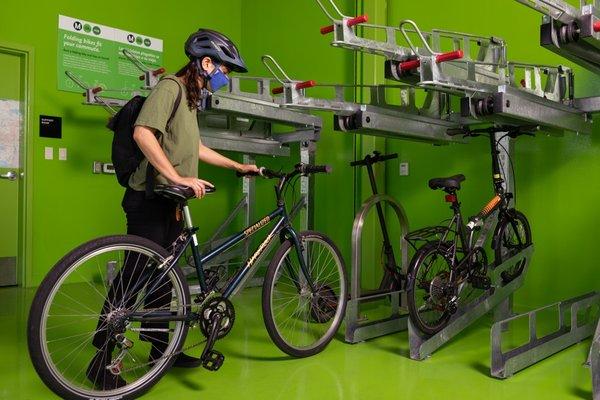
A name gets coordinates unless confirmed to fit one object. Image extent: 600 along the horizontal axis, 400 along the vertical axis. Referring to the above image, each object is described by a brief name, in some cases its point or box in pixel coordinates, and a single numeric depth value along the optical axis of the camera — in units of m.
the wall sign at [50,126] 4.78
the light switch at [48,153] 4.81
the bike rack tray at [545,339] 2.49
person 2.18
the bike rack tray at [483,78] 2.50
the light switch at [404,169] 4.54
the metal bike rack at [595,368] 2.21
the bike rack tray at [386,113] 3.07
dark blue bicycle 1.99
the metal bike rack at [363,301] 3.07
